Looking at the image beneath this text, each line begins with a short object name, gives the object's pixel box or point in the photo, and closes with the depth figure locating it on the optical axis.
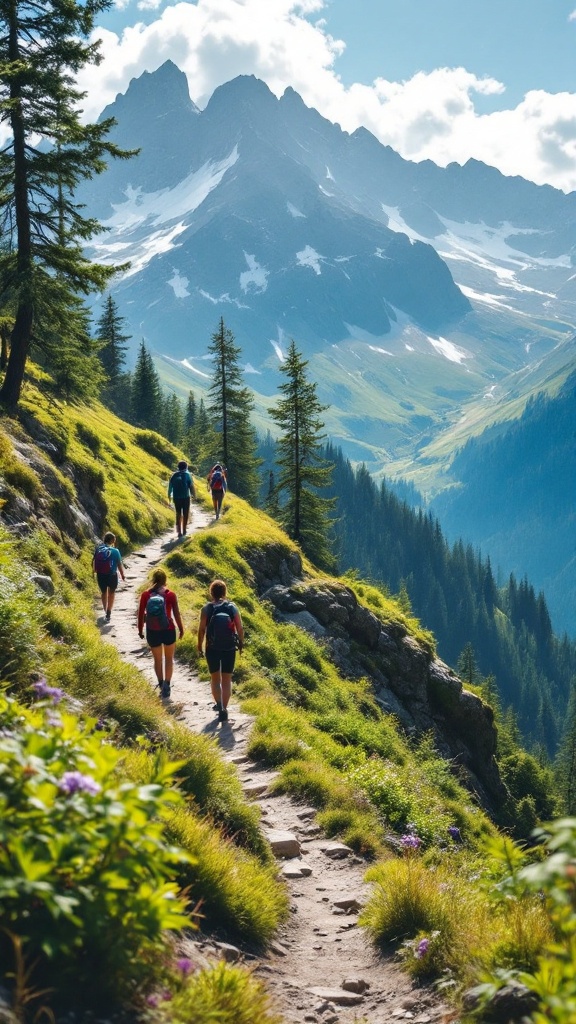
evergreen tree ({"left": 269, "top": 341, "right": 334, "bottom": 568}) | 41.19
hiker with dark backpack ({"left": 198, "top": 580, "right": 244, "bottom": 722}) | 12.86
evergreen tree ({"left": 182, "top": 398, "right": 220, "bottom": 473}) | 56.71
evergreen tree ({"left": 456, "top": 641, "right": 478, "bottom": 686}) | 79.94
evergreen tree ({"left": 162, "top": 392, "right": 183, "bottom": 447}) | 95.19
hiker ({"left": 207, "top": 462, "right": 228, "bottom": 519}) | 32.69
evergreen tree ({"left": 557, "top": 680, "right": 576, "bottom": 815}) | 76.94
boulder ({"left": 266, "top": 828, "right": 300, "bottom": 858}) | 8.92
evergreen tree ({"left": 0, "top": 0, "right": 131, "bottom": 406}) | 19.88
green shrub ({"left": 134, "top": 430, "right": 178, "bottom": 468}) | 47.44
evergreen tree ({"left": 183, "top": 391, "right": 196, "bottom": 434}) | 122.44
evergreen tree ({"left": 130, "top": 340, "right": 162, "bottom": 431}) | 80.62
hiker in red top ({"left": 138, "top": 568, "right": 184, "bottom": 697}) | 13.57
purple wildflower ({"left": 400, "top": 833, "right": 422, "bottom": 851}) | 8.03
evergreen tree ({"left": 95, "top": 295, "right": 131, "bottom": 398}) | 74.00
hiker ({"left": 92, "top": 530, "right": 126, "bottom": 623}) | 17.66
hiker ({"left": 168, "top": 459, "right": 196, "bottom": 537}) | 25.83
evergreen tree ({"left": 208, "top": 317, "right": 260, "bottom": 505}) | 53.69
